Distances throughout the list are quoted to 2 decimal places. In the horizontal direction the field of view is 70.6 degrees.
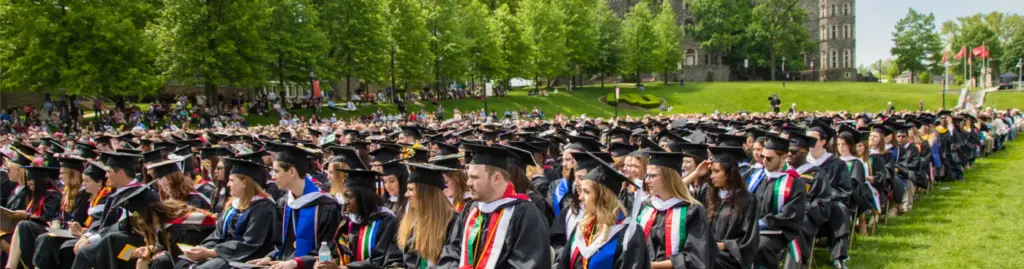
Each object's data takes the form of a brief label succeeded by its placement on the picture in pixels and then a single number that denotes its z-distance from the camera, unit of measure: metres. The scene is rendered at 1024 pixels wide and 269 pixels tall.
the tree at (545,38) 52.59
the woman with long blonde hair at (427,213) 4.32
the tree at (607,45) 60.66
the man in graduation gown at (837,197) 7.62
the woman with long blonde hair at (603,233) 4.11
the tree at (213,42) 30.86
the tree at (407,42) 41.16
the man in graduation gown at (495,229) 3.89
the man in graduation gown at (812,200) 6.66
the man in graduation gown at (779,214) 6.15
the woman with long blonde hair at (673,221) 4.64
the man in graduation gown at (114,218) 5.67
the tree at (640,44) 62.69
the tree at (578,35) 57.19
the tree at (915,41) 84.38
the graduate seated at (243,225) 5.33
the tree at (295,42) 34.69
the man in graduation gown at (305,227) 5.12
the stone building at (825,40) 79.88
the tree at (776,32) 74.62
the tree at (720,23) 75.25
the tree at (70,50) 27.75
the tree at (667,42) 64.88
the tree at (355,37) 38.94
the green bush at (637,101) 52.06
